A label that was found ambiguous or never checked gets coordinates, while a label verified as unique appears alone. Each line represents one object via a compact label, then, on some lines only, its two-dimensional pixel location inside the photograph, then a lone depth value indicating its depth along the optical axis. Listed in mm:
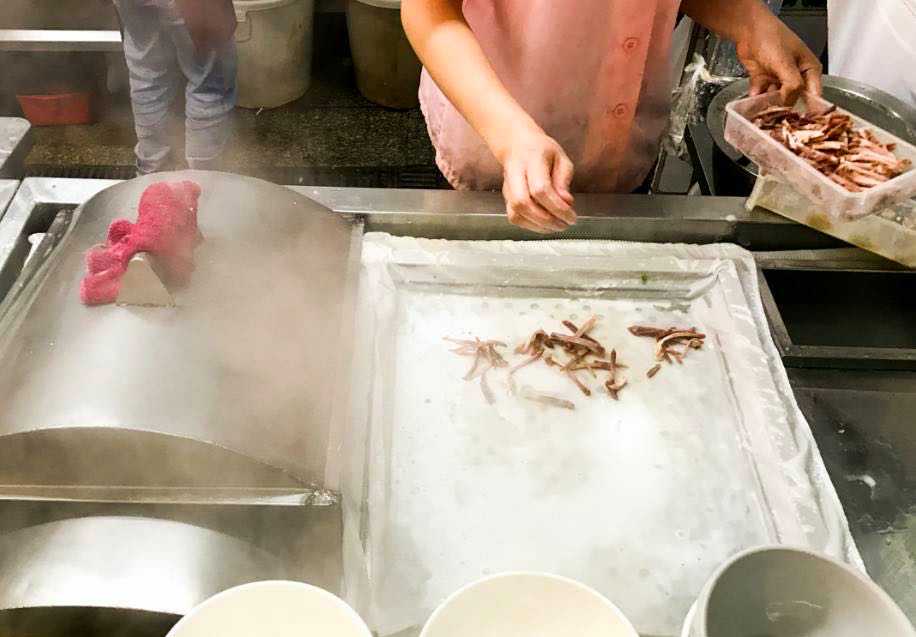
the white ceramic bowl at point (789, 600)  821
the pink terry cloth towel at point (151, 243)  1118
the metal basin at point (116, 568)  972
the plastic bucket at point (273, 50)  3729
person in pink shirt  1340
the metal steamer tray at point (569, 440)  1145
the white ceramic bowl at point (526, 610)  816
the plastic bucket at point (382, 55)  3924
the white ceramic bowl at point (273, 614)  792
